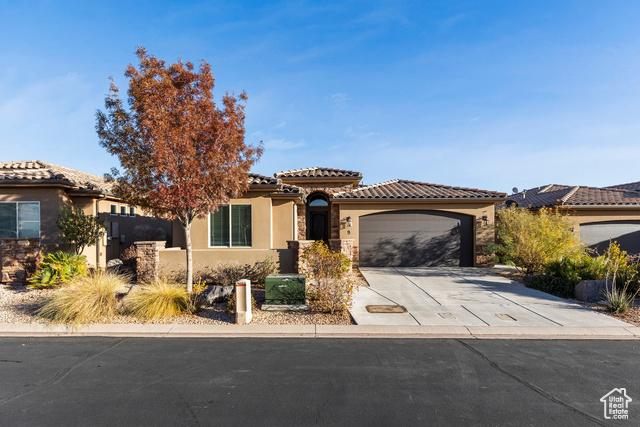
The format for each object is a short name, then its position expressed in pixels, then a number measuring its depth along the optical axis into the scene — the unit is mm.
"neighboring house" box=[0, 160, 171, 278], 12805
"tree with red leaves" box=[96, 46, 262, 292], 8383
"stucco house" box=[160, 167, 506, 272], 13398
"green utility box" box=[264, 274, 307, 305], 8711
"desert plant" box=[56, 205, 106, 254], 12508
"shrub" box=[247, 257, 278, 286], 11523
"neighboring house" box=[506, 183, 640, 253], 16594
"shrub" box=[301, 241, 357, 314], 8430
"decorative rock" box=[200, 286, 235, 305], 8914
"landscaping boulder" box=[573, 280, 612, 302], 9531
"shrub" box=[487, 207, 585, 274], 12688
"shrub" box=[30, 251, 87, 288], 10633
